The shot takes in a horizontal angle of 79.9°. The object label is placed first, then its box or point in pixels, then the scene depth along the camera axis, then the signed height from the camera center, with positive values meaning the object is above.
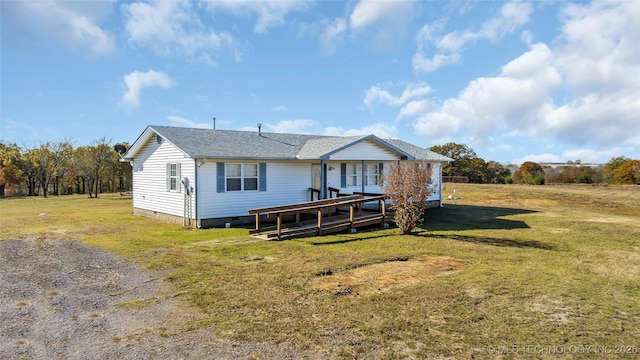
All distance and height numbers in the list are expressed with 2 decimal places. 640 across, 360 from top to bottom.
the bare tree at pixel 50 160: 31.86 +1.93
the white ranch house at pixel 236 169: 14.44 +0.49
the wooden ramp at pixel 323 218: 11.91 -1.44
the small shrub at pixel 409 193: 12.38 -0.45
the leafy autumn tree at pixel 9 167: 29.75 +1.31
